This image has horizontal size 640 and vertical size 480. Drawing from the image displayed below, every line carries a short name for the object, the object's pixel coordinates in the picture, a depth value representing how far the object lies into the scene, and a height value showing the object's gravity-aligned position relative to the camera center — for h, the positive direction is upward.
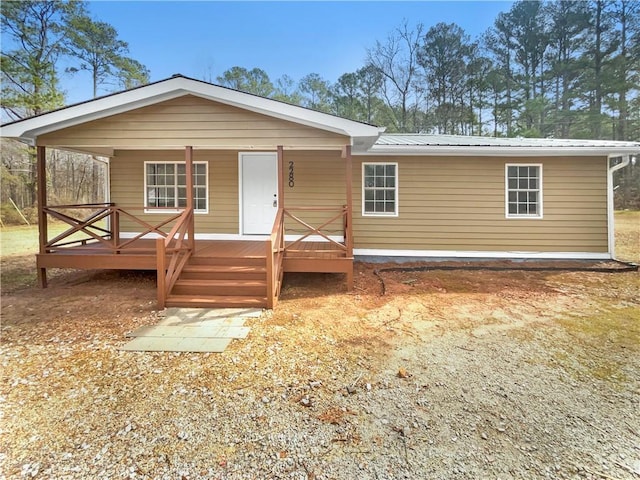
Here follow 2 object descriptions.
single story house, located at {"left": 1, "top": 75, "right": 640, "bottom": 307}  8.11 +1.01
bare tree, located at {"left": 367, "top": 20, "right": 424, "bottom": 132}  22.83 +11.18
